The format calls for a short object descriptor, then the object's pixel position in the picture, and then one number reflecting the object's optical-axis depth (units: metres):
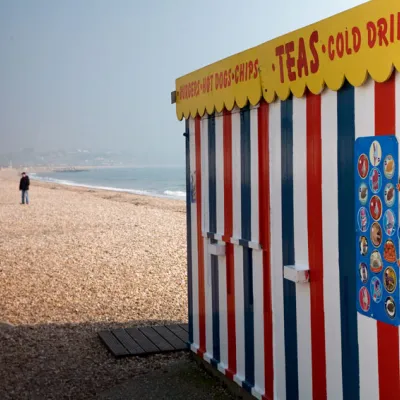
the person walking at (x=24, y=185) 24.41
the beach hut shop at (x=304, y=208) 3.06
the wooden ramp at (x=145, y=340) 5.78
